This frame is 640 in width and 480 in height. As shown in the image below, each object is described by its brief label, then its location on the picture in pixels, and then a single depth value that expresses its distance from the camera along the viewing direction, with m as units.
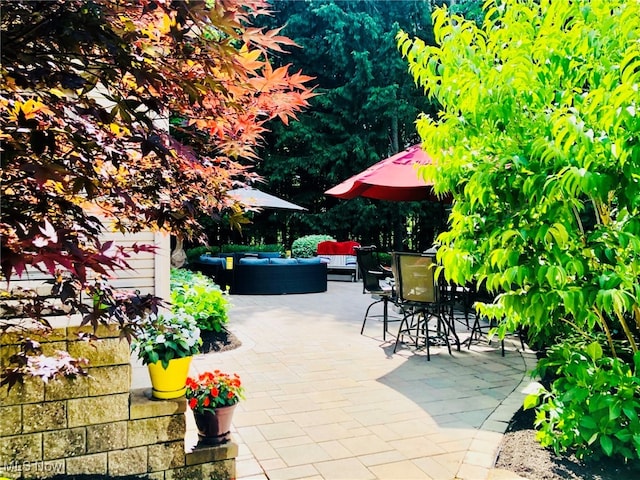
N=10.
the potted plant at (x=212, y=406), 2.41
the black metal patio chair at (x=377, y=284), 5.48
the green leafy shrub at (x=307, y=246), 13.21
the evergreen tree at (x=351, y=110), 15.50
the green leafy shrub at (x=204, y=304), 5.29
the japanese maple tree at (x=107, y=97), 1.25
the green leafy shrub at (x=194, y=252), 15.09
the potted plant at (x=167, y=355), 2.37
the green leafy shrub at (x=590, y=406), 2.26
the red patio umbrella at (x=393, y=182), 4.87
